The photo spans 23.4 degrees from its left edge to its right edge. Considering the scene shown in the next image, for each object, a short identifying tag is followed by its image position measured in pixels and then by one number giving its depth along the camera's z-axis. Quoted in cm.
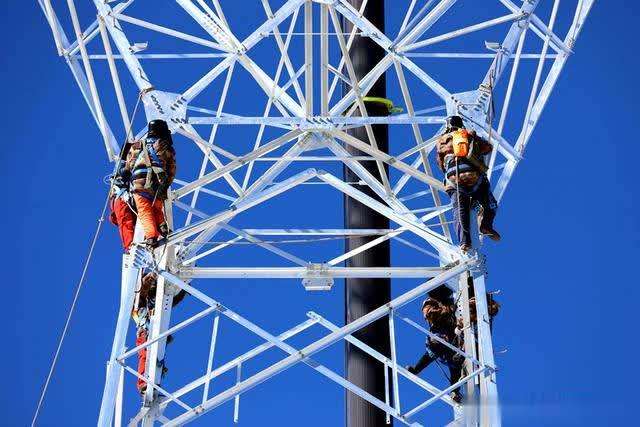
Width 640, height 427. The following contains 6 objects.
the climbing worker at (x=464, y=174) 3011
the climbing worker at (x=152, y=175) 3031
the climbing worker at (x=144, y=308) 3375
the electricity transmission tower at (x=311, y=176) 2970
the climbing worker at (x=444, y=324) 3566
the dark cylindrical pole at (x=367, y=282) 3759
